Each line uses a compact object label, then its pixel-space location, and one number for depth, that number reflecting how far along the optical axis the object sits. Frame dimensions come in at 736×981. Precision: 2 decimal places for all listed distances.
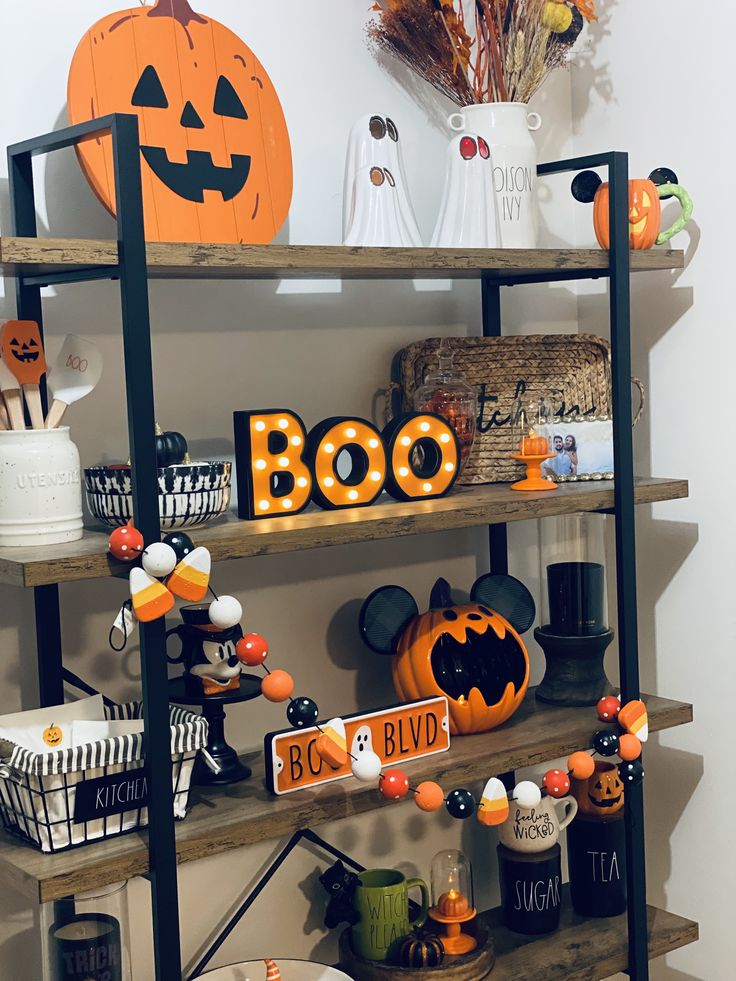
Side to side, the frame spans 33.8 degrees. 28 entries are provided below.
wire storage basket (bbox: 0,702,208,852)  1.39
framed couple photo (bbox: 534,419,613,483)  1.96
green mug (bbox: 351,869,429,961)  1.89
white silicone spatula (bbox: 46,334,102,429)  1.51
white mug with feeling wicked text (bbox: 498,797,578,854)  2.00
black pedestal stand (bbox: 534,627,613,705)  2.00
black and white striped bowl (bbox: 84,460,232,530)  1.48
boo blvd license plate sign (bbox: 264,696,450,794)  1.60
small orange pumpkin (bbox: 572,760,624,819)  2.06
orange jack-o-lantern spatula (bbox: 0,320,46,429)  1.46
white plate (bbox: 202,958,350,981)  1.79
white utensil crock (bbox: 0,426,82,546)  1.42
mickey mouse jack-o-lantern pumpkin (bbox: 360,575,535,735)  1.85
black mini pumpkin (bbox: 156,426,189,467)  1.52
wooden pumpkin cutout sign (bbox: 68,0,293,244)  1.58
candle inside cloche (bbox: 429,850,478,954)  1.89
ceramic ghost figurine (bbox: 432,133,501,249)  1.81
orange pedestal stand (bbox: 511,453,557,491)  1.87
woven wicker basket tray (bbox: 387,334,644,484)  1.97
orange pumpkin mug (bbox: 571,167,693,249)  1.91
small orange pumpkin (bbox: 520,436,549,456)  1.87
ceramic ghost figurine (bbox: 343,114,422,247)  1.75
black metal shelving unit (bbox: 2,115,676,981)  1.36
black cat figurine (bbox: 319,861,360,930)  1.93
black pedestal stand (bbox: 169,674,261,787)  1.64
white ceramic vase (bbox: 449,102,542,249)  1.91
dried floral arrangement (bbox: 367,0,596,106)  1.94
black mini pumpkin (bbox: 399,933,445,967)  1.84
